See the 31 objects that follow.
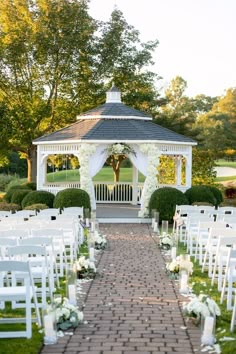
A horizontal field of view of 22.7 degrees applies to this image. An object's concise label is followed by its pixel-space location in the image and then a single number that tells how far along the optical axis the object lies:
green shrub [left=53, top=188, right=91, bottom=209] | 22.09
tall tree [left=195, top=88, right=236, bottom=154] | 35.56
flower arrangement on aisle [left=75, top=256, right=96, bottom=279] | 11.12
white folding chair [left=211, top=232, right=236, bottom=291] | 9.92
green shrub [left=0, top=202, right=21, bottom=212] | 23.50
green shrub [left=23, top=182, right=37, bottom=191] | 28.50
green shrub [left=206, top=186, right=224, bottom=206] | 25.64
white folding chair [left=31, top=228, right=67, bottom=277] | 10.92
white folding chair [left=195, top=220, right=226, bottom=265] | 12.62
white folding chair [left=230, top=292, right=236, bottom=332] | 7.61
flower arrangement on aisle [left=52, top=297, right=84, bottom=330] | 7.65
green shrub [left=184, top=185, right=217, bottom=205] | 23.58
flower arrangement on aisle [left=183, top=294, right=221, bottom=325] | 7.48
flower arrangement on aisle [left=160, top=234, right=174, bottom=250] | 14.88
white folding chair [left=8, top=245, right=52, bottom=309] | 8.16
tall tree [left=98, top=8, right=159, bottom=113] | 34.47
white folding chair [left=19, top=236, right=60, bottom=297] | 9.29
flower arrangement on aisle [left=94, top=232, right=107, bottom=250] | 15.08
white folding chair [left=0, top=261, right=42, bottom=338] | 7.11
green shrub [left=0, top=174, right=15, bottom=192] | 44.03
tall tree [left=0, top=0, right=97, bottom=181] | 32.31
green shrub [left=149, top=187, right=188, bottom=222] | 21.69
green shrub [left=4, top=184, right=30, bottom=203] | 25.67
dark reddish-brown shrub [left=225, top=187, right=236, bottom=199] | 34.74
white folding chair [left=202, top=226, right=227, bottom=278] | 11.35
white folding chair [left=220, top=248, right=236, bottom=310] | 8.27
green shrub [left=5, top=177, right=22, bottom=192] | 38.47
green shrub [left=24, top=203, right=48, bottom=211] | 21.88
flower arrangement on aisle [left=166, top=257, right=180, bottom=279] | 11.19
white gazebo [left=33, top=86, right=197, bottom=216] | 23.88
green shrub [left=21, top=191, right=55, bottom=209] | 23.39
